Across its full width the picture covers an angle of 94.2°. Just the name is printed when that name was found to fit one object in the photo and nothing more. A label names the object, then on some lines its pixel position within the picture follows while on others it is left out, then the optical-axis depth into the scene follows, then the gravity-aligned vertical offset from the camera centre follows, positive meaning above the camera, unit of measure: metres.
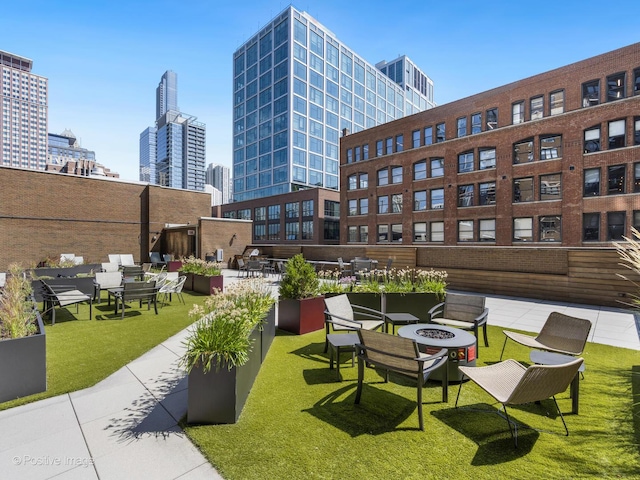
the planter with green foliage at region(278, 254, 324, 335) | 6.48 -1.32
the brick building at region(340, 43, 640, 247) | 19.94 +6.30
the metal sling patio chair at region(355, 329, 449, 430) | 3.14 -1.33
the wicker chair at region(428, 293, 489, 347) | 5.59 -1.36
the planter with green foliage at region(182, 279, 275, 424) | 3.13 -1.34
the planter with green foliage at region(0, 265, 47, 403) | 3.58 -1.46
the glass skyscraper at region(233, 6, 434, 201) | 53.62 +27.06
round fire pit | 3.89 -1.38
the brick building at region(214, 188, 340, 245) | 43.00 +3.64
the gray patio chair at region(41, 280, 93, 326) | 7.17 -1.44
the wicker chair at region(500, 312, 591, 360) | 4.29 -1.44
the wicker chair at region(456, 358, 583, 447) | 2.72 -1.45
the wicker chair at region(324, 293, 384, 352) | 5.22 -1.42
